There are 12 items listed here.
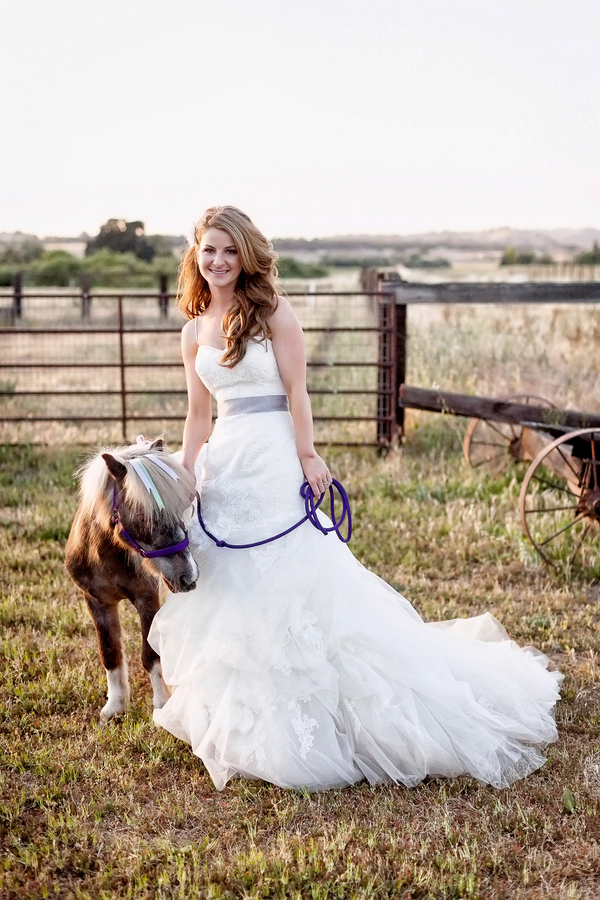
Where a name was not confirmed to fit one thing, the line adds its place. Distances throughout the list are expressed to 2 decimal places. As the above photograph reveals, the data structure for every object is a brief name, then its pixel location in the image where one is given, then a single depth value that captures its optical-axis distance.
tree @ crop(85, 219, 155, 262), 44.14
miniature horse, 3.44
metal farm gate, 9.39
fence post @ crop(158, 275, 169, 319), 20.72
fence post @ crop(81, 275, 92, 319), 22.01
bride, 3.49
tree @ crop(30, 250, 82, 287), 37.47
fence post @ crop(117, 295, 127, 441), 9.34
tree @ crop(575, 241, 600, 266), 34.12
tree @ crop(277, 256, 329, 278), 49.24
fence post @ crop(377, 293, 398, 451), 9.25
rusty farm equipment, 6.01
